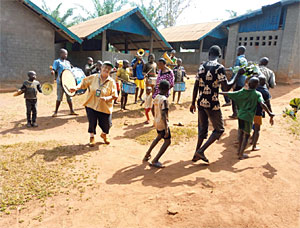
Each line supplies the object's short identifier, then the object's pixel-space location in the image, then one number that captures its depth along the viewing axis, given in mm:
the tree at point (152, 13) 34344
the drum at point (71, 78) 6092
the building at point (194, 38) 19938
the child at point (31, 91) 6230
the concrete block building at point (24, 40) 11242
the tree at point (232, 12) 32938
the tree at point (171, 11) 33281
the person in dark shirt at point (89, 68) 8253
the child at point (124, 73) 8508
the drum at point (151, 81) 7703
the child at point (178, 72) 9328
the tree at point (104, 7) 30844
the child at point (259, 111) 5003
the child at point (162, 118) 4051
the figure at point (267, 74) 5900
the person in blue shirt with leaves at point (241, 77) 6504
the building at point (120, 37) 13953
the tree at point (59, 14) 28600
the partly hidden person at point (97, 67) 7799
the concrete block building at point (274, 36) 12680
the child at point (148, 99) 6918
